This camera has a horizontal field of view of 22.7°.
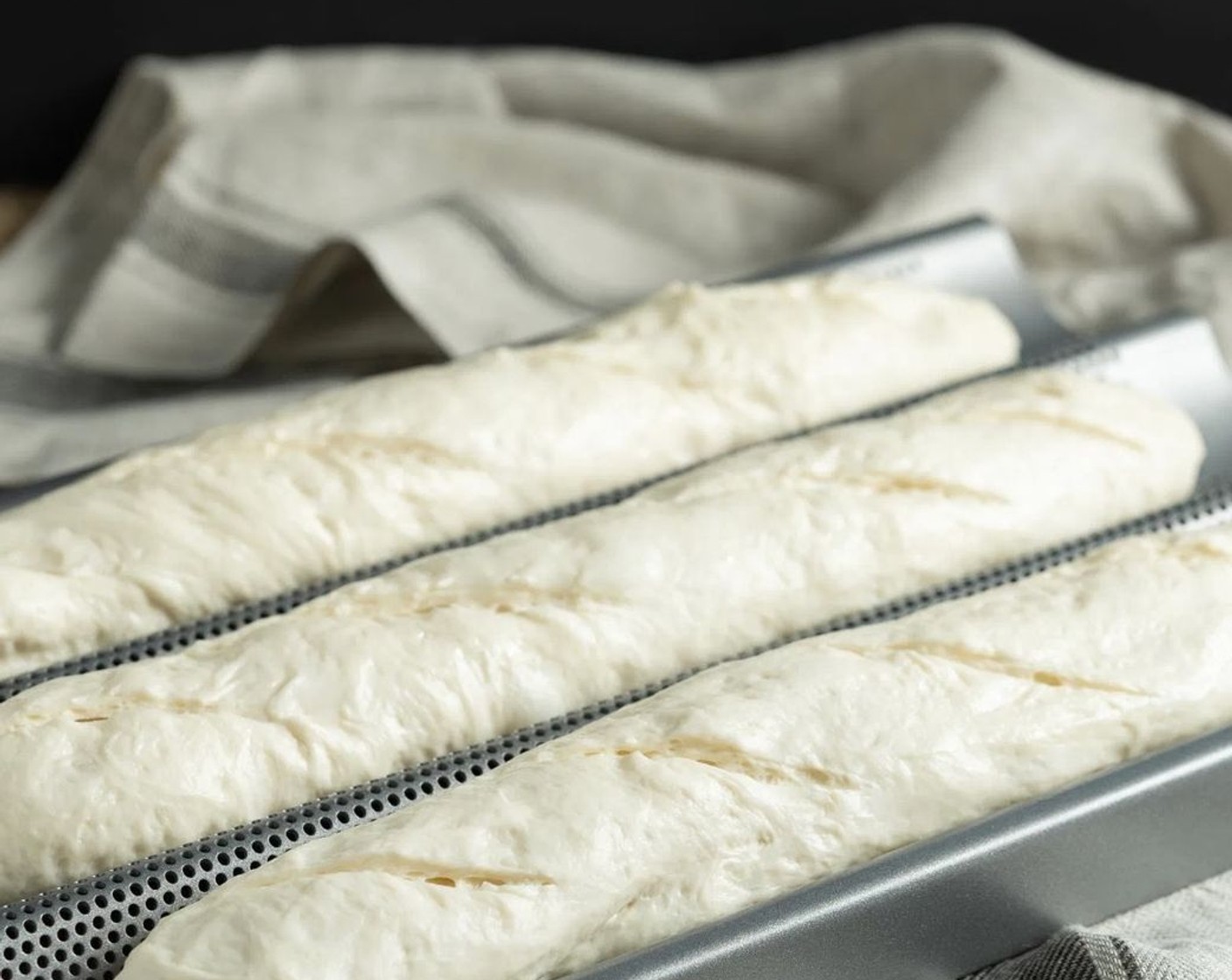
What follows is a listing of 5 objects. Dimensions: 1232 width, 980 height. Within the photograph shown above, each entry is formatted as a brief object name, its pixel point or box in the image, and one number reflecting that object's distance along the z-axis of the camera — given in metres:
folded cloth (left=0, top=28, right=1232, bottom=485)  1.05
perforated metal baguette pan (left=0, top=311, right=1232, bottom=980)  0.69
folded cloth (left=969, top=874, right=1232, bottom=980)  0.70
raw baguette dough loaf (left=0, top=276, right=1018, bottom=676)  0.82
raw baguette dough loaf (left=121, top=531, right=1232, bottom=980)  0.69
